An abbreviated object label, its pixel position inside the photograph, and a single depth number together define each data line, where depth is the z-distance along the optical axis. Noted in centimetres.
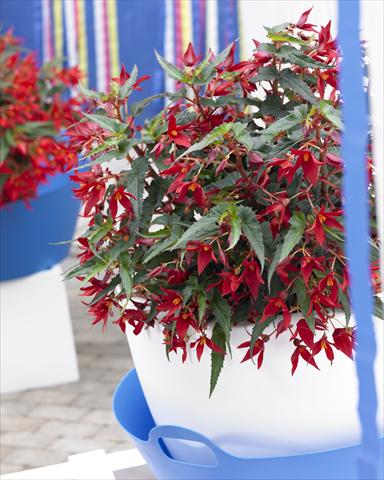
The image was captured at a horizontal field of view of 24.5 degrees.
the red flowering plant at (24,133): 270
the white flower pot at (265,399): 114
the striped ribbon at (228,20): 394
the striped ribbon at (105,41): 420
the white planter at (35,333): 290
